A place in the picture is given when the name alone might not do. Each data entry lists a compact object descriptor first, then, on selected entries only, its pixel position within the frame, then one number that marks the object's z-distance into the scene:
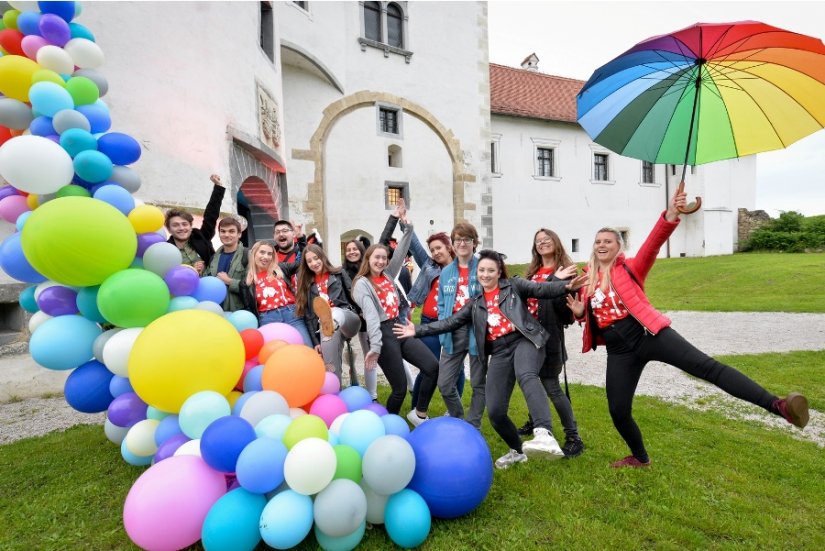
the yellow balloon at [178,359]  2.81
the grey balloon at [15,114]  3.32
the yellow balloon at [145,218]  3.36
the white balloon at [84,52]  3.59
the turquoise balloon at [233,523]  2.30
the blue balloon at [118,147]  3.47
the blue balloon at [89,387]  3.29
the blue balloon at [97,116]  3.51
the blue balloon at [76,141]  3.25
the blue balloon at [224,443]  2.43
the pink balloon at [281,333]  3.77
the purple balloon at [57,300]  3.27
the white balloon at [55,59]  3.36
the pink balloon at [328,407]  3.17
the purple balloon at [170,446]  2.84
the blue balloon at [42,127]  3.31
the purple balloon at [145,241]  3.40
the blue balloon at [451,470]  2.64
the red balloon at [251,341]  3.51
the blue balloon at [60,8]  3.50
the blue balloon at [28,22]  3.41
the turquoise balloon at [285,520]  2.32
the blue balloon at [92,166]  3.26
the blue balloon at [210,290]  3.68
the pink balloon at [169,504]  2.31
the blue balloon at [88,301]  3.25
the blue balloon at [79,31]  3.72
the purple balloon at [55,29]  3.40
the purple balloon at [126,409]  3.21
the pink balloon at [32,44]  3.36
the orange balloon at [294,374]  3.11
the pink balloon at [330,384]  3.47
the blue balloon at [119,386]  3.29
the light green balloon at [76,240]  2.84
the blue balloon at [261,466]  2.35
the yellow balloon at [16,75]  3.24
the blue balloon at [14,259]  3.17
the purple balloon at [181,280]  3.41
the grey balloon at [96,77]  3.70
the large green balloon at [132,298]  3.03
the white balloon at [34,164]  2.98
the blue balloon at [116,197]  3.28
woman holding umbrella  2.91
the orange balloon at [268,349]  3.50
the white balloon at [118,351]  3.07
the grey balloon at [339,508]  2.35
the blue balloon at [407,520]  2.50
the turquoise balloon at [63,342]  3.10
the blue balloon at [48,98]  3.22
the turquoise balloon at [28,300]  3.54
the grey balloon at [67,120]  3.26
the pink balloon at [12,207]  3.47
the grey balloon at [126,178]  3.55
